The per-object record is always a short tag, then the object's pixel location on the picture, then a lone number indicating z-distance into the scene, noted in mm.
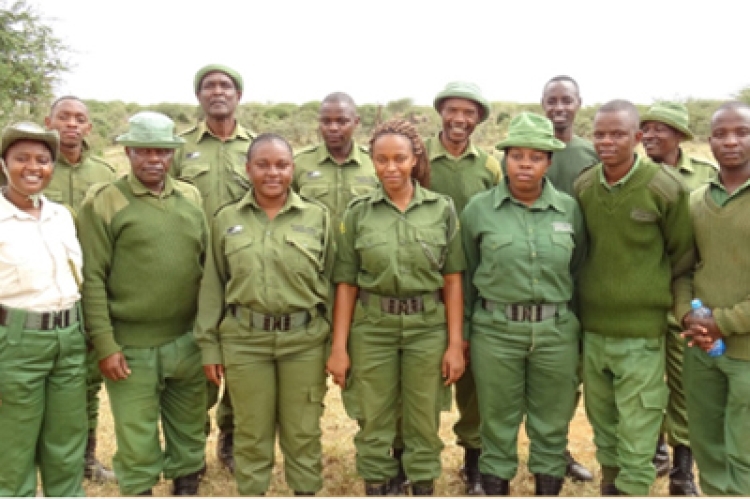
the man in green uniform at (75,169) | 4750
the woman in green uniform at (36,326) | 3385
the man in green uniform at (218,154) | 4816
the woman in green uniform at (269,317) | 3693
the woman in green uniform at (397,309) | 3826
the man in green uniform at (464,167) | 4492
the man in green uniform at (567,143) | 4676
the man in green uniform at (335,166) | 4742
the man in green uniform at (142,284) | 3738
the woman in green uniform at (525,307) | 3799
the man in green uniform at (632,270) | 3740
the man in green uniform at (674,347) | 4543
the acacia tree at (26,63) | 16875
